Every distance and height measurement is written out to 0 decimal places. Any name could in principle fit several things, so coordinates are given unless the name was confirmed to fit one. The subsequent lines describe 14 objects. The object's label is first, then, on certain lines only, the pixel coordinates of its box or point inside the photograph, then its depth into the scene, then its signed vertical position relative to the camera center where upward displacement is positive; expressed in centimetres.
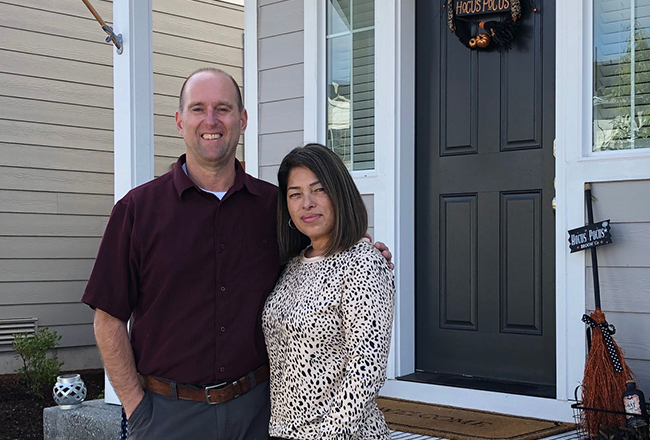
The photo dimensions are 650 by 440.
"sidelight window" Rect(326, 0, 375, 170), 455 +72
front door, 398 +3
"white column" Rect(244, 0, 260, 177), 504 +73
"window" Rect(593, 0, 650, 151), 357 +58
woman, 202 -27
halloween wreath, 405 +89
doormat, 345 -95
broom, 318 -66
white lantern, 440 -96
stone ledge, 419 -109
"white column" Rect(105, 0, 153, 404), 421 +58
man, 227 -25
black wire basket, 305 -83
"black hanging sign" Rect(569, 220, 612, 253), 351 -12
